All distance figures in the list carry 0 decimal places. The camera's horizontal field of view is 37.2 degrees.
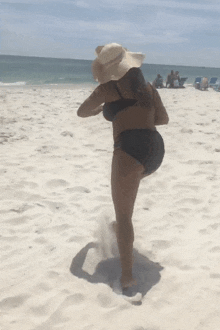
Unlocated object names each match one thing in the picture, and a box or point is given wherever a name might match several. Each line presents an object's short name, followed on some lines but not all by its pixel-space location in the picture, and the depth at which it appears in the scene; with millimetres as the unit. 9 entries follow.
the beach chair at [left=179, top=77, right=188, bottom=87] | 18838
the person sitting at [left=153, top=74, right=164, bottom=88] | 17453
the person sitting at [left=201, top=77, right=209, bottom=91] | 16806
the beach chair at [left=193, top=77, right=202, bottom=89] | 17588
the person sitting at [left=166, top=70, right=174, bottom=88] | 17719
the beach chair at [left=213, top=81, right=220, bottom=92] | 18078
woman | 1933
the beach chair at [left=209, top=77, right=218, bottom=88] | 19628
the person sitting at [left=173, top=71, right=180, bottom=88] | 17891
